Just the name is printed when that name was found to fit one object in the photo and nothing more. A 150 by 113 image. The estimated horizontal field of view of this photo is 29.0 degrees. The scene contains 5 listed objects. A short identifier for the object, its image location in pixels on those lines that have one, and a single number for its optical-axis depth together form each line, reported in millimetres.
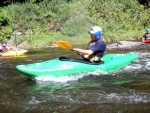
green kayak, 5852
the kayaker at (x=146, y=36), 13403
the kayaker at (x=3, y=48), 11696
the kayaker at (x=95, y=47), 6304
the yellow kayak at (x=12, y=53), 10945
